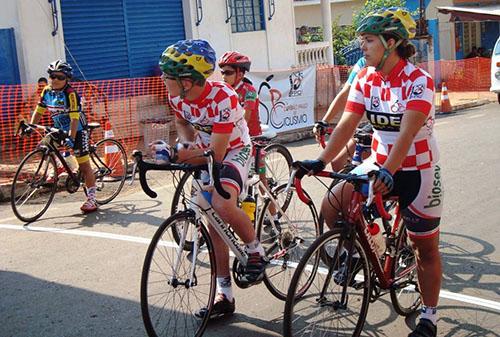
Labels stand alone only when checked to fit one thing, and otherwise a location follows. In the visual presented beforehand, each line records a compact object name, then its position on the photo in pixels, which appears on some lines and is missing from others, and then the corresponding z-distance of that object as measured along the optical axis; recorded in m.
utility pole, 24.20
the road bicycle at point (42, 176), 8.08
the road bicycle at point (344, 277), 3.82
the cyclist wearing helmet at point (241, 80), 6.47
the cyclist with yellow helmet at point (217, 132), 4.40
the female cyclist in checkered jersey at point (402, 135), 3.97
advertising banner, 14.78
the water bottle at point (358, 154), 5.99
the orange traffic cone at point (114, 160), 9.58
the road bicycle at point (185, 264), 4.15
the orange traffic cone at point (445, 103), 18.39
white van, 18.61
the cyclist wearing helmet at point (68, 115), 8.02
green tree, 27.98
